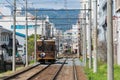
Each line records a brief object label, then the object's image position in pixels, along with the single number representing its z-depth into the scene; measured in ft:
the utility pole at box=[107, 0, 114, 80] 55.83
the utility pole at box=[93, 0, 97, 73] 122.30
